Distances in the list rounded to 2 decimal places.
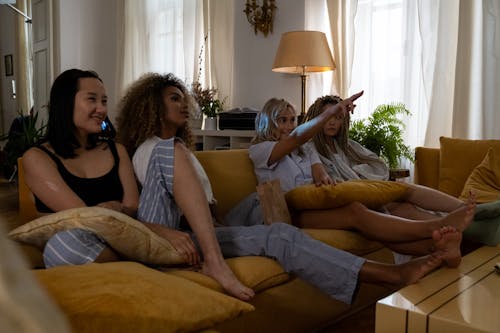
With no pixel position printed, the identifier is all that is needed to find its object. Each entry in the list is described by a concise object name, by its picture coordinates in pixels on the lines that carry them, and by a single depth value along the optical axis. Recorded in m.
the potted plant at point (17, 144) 3.62
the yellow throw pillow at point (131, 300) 0.92
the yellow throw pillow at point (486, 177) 2.79
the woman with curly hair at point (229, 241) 1.53
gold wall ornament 4.28
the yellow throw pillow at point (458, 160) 2.96
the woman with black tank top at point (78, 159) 1.68
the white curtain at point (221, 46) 4.70
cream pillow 1.38
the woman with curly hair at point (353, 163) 2.40
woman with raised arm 1.81
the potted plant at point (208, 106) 4.35
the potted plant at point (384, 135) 3.20
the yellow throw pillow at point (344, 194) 2.09
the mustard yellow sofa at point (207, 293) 0.94
